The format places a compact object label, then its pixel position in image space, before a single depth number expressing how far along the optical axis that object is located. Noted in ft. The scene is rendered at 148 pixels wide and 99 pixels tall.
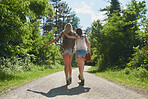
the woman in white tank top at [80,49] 17.12
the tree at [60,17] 139.46
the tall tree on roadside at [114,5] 91.53
